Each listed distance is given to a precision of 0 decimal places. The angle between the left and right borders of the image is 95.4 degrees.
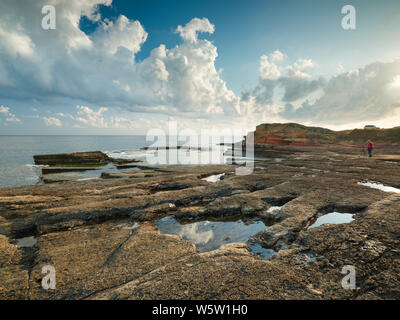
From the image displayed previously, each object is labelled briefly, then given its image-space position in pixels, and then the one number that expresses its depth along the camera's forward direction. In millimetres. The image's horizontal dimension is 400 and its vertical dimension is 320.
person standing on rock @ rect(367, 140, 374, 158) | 29983
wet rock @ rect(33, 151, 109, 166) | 37812
